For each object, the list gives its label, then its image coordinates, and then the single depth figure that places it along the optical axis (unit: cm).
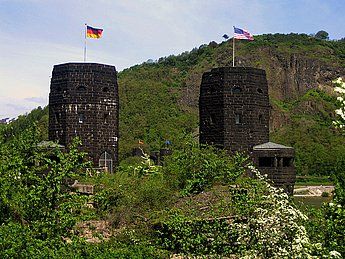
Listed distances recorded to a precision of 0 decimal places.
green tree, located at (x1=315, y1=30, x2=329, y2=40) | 18009
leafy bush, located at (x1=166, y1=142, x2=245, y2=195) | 2380
